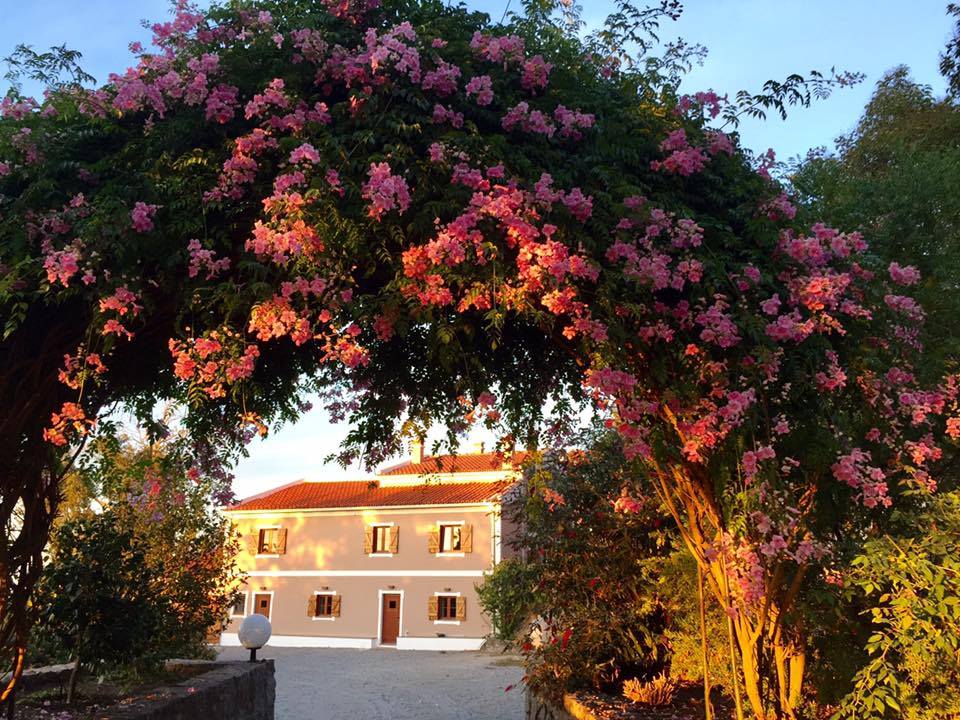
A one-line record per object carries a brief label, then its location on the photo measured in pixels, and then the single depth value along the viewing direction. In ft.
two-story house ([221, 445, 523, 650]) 101.76
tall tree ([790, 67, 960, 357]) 27.91
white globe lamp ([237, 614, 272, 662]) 34.78
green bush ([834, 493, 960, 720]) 12.92
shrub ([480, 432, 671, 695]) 29.35
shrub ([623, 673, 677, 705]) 25.80
